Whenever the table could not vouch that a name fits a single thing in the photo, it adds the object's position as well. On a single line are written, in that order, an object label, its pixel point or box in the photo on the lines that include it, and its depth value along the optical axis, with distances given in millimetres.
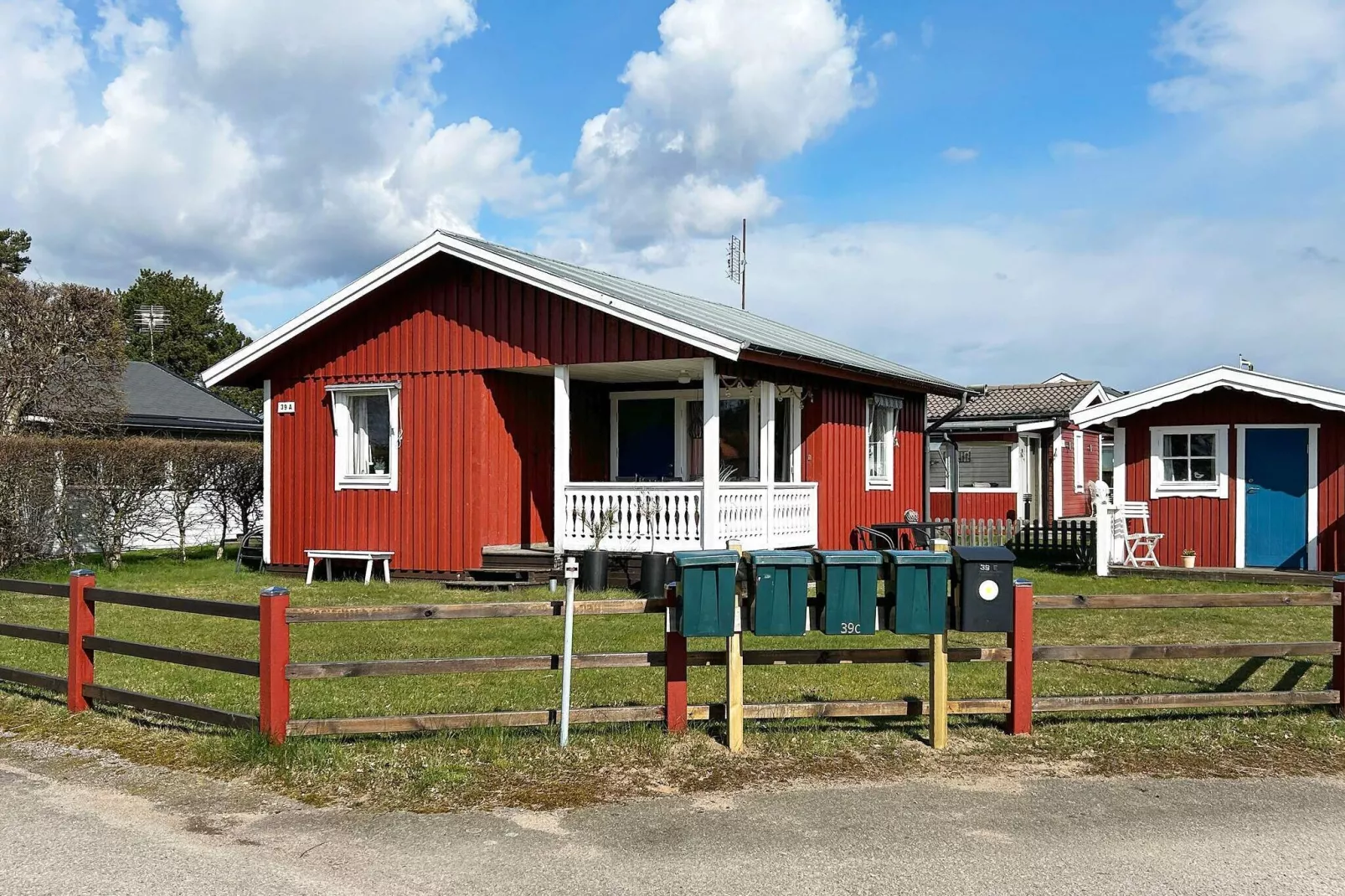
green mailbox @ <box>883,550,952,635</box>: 6508
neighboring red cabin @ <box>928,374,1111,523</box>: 26891
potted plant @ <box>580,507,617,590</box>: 14281
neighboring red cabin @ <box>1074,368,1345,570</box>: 16469
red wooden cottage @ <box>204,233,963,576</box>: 14492
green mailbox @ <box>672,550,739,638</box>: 6328
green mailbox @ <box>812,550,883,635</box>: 6543
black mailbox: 6605
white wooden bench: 15711
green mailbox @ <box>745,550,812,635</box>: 6445
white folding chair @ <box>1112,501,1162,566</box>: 17547
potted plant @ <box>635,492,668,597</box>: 13500
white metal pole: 6359
